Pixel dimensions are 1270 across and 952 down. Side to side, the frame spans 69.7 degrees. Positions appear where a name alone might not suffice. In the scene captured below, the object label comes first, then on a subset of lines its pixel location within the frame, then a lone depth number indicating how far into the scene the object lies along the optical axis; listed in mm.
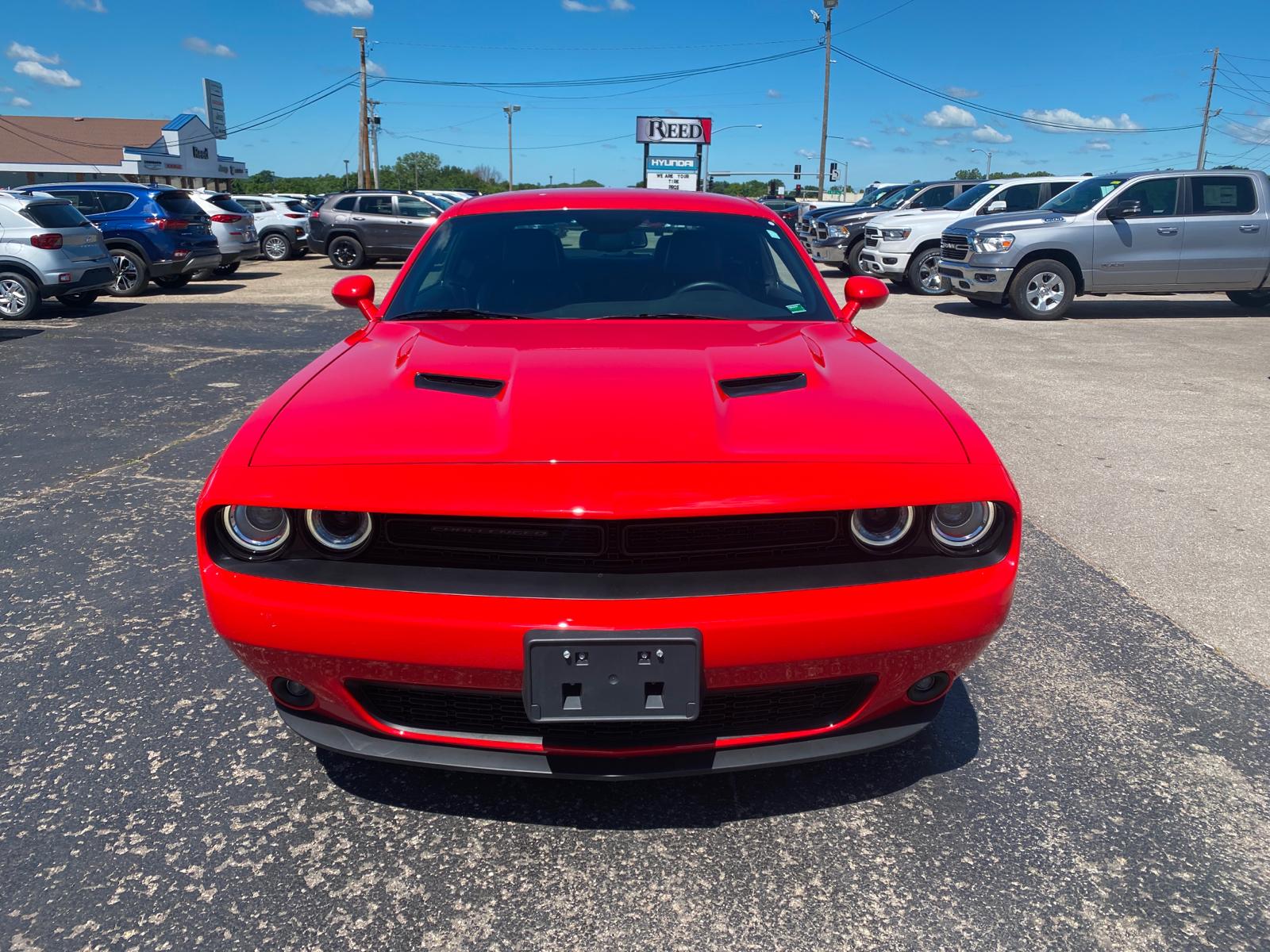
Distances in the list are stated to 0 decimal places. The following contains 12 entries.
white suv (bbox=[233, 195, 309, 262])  21922
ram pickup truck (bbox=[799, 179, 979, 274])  17219
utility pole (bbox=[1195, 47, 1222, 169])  58438
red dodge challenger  1851
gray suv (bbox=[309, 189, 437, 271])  19062
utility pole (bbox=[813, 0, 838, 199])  40750
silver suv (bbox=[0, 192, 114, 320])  11273
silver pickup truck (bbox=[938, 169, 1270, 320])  11547
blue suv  13828
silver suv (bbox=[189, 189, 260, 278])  16625
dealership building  60938
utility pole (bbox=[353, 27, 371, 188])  40594
